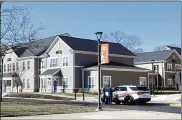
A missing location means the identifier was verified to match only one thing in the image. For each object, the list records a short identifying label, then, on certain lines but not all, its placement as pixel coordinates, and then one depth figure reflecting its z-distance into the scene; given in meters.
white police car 30.23
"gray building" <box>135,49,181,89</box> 70.88
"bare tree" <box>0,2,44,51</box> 23.09
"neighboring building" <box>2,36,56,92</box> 62.09
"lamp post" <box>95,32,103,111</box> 21.81
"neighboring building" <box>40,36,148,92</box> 52.46
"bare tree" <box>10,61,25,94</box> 64.41
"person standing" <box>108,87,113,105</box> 29.83
